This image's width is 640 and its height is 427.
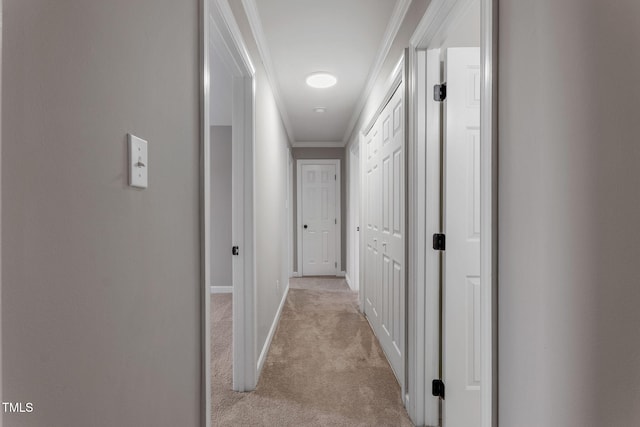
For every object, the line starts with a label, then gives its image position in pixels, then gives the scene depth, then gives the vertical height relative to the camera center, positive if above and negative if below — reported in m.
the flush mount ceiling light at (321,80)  3.06 +1.22
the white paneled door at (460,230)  1.69 -0.11
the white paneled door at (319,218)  5.85 -0.17
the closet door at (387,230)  2.18 -0.17
